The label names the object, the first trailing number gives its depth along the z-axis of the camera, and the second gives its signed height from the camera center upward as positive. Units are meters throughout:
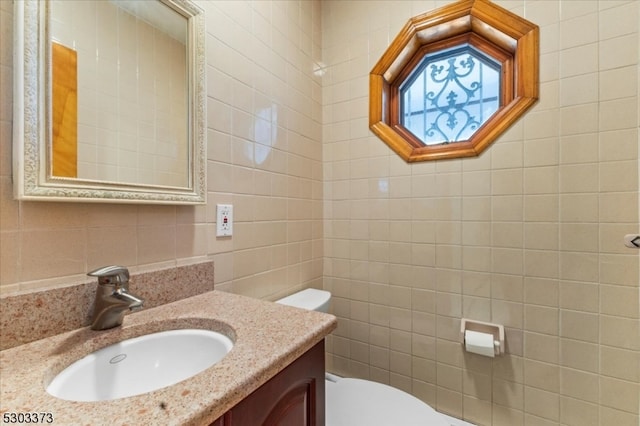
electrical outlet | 1.09 -0.03
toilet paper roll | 1.21 -0.57
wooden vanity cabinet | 0.52 -0.40
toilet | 1.04 -0.77
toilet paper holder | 1.24 -0.54
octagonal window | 1.27 +0.68
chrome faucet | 0.69 -0.22
